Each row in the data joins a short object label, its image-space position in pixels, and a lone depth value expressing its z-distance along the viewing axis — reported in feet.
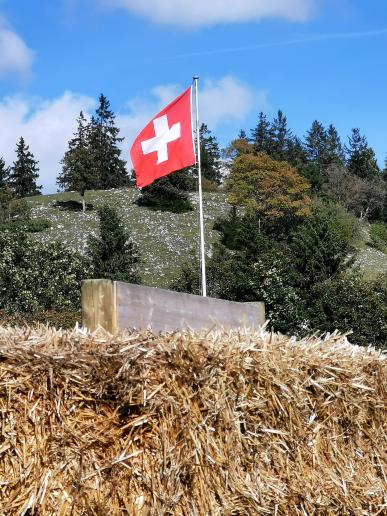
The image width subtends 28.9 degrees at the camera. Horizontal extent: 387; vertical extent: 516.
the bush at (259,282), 142.31
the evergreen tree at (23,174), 402.31
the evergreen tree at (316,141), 508.53
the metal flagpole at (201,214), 33.54
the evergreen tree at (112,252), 173.06
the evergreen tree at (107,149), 401.08
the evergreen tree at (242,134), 491.92
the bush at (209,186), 344.08
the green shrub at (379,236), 277.85
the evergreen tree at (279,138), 433.89
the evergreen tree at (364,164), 424.46
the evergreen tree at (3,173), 384.60
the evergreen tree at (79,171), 284.41
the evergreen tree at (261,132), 460.14
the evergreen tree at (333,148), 469.16
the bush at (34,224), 245.65
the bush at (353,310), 136.56
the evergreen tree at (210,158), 409.90
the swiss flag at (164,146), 35.94
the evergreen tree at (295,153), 407.69
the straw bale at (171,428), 13.26
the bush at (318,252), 157.99
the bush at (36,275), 137.69
